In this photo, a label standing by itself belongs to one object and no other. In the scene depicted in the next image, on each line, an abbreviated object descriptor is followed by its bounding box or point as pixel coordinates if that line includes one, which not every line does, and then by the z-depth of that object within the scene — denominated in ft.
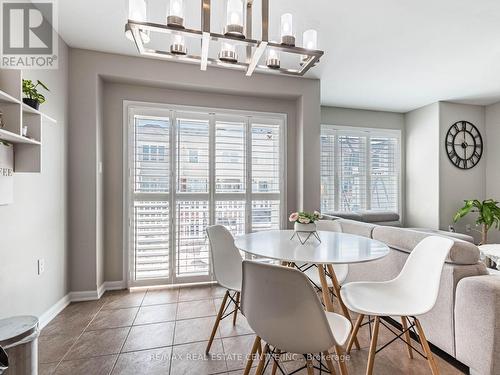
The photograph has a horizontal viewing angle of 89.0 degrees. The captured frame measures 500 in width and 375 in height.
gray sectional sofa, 4.67
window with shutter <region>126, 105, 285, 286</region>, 9.78
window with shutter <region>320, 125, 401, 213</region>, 14.57
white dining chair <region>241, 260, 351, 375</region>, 3.17
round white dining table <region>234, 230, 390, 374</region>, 4.55
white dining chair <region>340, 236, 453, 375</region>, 4.59
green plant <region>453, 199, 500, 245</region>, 12.53
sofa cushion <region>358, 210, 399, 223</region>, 13.10
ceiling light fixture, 4.24
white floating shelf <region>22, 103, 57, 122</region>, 5.29
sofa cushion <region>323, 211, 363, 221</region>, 12.66
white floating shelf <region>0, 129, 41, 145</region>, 4.68
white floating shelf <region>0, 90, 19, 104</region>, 4.57
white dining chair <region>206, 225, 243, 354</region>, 6.00
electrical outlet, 6.88
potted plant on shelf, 5.52
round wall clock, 13.89
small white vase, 6.24
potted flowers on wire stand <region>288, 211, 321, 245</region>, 6.25
